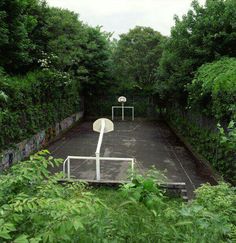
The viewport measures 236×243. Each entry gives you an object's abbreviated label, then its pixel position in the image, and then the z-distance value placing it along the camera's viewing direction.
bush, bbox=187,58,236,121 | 9.31
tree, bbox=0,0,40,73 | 11.90
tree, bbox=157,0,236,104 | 13.10
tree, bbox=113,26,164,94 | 26.56
